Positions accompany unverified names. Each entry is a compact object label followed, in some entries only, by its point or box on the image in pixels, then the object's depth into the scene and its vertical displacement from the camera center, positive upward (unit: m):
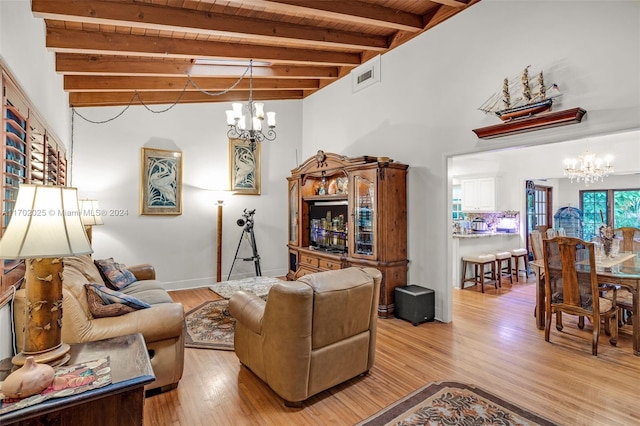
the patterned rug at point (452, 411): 2.15 -1.40
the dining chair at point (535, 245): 4.72 -0.54
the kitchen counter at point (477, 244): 5.76 -0.68
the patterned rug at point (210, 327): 3.41 -1.40
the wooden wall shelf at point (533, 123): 2.89 +0.82
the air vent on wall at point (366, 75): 5.09 +2.18
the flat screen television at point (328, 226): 5.24 -0.28
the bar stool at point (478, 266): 5.51 -1.02
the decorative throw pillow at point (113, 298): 2.35 -0.65
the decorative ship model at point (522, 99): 3.11 +1.11
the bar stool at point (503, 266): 5.84 -1.08
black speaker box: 3.98 -1.19
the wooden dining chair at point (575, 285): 3.17 -0.80
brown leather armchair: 2.23 -0.90
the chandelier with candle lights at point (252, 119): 3.91 +1.11
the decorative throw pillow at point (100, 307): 2.27 -0.69
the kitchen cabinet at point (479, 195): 7.17 +0.32
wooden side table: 1.24 -0.76
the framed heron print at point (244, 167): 6.21 +0.81
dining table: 3.18 -0.70
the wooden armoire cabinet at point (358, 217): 4.25 -0.12
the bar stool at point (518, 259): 6.37 -1.03
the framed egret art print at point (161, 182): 5.43 +0.47
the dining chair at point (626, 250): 3.51 -0.62
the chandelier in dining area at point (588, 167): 5.77 +0.75
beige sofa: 2.07 -0.80
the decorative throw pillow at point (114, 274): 3.58 -0.73
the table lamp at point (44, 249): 1.39 -0.17
